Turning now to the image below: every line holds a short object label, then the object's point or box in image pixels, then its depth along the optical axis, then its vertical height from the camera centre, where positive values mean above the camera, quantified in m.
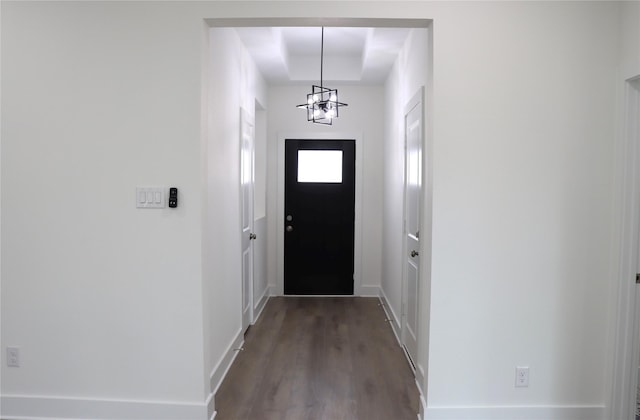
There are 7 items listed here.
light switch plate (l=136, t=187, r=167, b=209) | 2.29 -0.04
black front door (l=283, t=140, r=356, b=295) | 5.23 -0.31
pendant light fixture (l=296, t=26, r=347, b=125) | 4.05 +0.82
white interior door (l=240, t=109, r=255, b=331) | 3.82 -0.16
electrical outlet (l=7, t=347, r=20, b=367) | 2.41 -0.93
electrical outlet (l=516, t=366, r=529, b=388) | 2.32 -0.98
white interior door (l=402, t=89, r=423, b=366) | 3.09 -0.23
